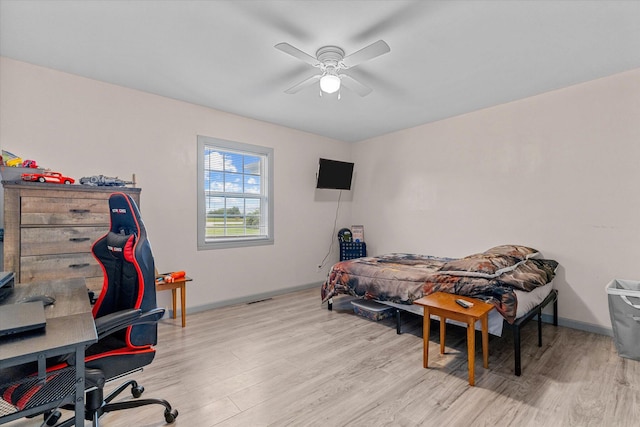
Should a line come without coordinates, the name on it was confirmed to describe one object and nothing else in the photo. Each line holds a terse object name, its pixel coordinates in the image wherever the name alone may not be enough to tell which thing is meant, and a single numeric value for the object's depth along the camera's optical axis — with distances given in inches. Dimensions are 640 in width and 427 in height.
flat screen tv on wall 194.4
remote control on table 90.2
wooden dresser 88.9
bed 93.7
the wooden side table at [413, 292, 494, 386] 84.1
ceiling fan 83.7
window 153.6
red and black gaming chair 55.8
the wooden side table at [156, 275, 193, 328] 124.7
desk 37.7
